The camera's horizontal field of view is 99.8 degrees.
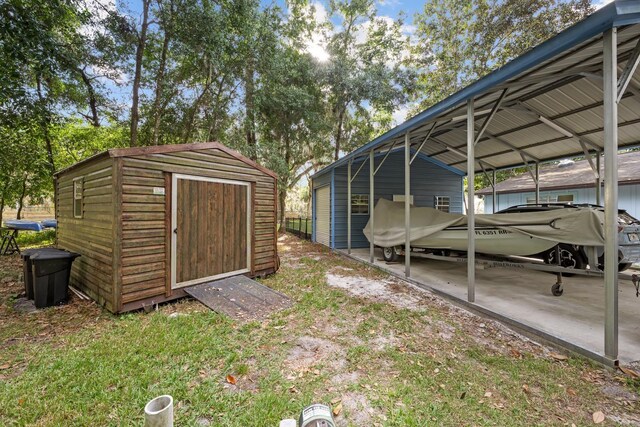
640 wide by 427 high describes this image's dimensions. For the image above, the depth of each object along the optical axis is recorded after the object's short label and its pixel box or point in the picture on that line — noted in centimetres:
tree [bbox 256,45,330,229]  1259
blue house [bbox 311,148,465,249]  996
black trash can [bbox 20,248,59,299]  431
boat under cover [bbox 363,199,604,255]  397
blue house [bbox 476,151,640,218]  856
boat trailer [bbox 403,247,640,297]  372
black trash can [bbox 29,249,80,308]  406
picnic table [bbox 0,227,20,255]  807
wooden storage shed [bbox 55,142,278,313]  385
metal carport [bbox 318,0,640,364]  253
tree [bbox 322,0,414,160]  1406
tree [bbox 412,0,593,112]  1144
